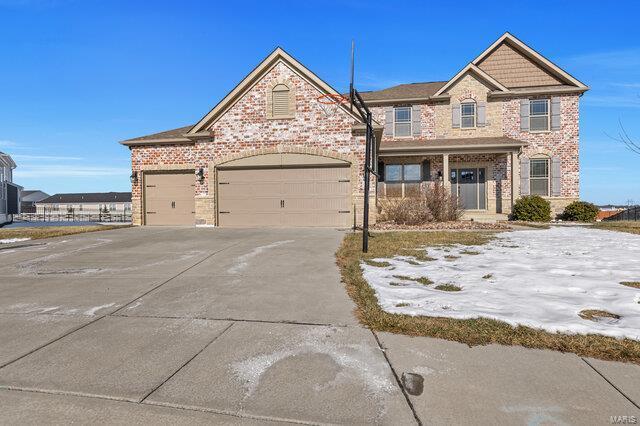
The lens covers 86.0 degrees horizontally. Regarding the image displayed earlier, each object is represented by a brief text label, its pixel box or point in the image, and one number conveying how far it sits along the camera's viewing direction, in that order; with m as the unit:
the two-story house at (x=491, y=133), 17.27
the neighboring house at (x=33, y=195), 74.12
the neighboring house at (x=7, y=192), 21.23
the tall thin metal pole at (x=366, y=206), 7.49
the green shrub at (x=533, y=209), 15.61
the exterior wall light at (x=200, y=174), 14.44
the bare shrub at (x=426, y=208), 13.55
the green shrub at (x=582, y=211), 15.92
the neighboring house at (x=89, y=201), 64.50
